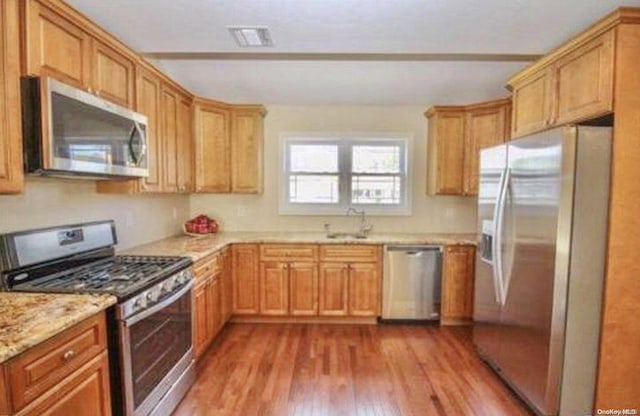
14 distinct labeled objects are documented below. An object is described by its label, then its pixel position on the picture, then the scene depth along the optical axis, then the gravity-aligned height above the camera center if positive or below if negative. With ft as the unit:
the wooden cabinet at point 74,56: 5.55 +2.35
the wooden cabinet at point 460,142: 12.85 +1.76
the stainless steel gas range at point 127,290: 5.84 -1.89
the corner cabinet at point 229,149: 12.87 +1.40
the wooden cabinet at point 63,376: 4.00 -2.37
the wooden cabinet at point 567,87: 6.47 +2.20
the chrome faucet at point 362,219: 14.42 -1.18
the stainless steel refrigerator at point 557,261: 6.51 -1.33
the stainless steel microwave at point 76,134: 5.46 +0.91
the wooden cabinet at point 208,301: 9.34 -3.19
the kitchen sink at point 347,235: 13.05 -1.72
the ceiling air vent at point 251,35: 8.10 +3.54
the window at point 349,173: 14.43 +0.65
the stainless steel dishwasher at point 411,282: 12.26 -3.12
